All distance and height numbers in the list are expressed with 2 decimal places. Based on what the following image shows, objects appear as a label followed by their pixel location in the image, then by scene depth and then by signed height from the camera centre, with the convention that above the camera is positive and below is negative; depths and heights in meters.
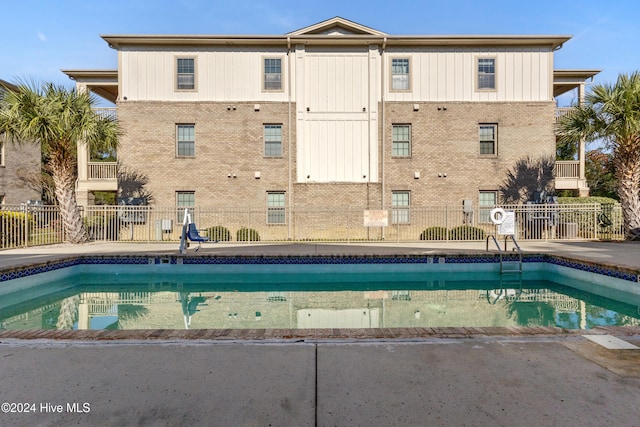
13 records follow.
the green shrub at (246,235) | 16.14 -1.23
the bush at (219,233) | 15.93 -1.13
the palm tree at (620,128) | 12.99 +2.86
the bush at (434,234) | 15.68 -1.13
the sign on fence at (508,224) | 10.58 -0.48
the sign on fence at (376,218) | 14.58 -0.44
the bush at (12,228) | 12.73 -0.75
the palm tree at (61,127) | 12.50 +2.73
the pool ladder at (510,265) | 10.41 -1.64
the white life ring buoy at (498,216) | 10.57 -0.27
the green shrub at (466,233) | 15.77 -1.10
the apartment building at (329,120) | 17.16 +3.98
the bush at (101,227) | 15.87 -0.90
